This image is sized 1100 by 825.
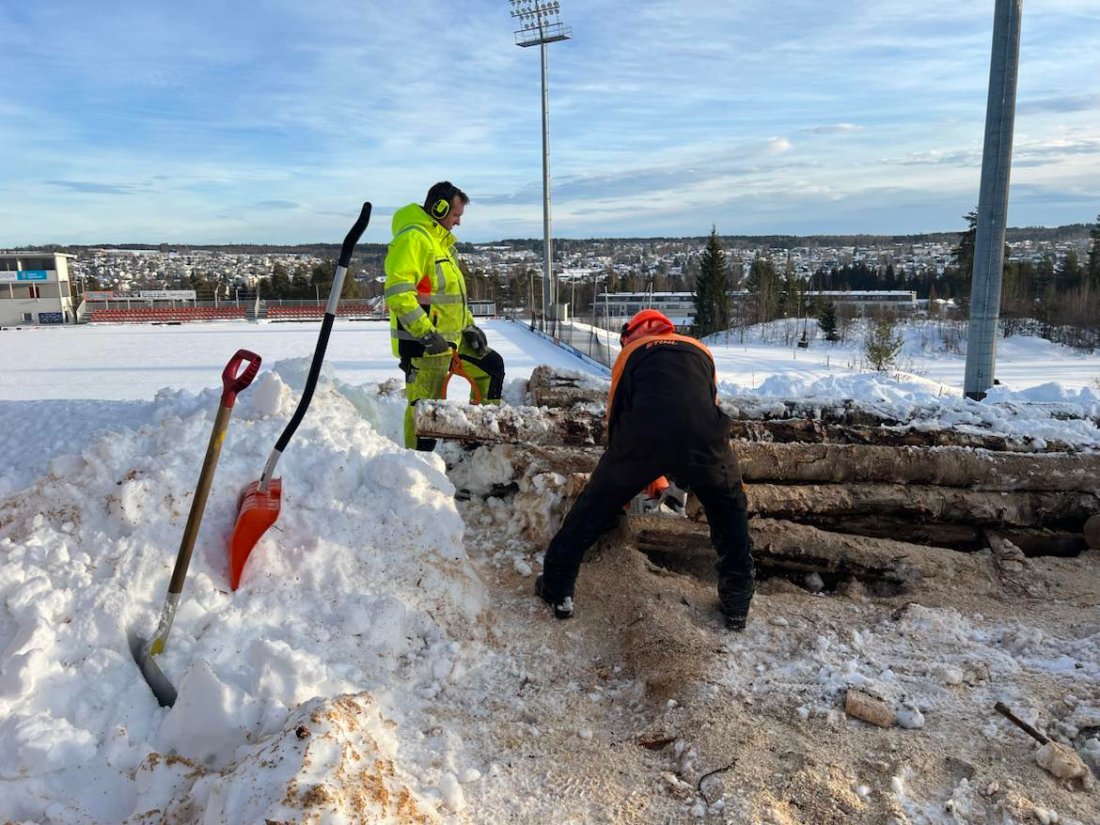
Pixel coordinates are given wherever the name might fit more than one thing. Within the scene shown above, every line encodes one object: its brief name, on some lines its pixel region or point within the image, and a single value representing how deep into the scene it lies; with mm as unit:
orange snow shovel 3143
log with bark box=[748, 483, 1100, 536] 4949
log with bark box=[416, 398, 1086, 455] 5066
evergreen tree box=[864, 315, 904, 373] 25045
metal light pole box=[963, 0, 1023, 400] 7363
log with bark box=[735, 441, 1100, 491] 5086
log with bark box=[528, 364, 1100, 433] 5762
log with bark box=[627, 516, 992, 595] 4504
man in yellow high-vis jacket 5512
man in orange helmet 3725
